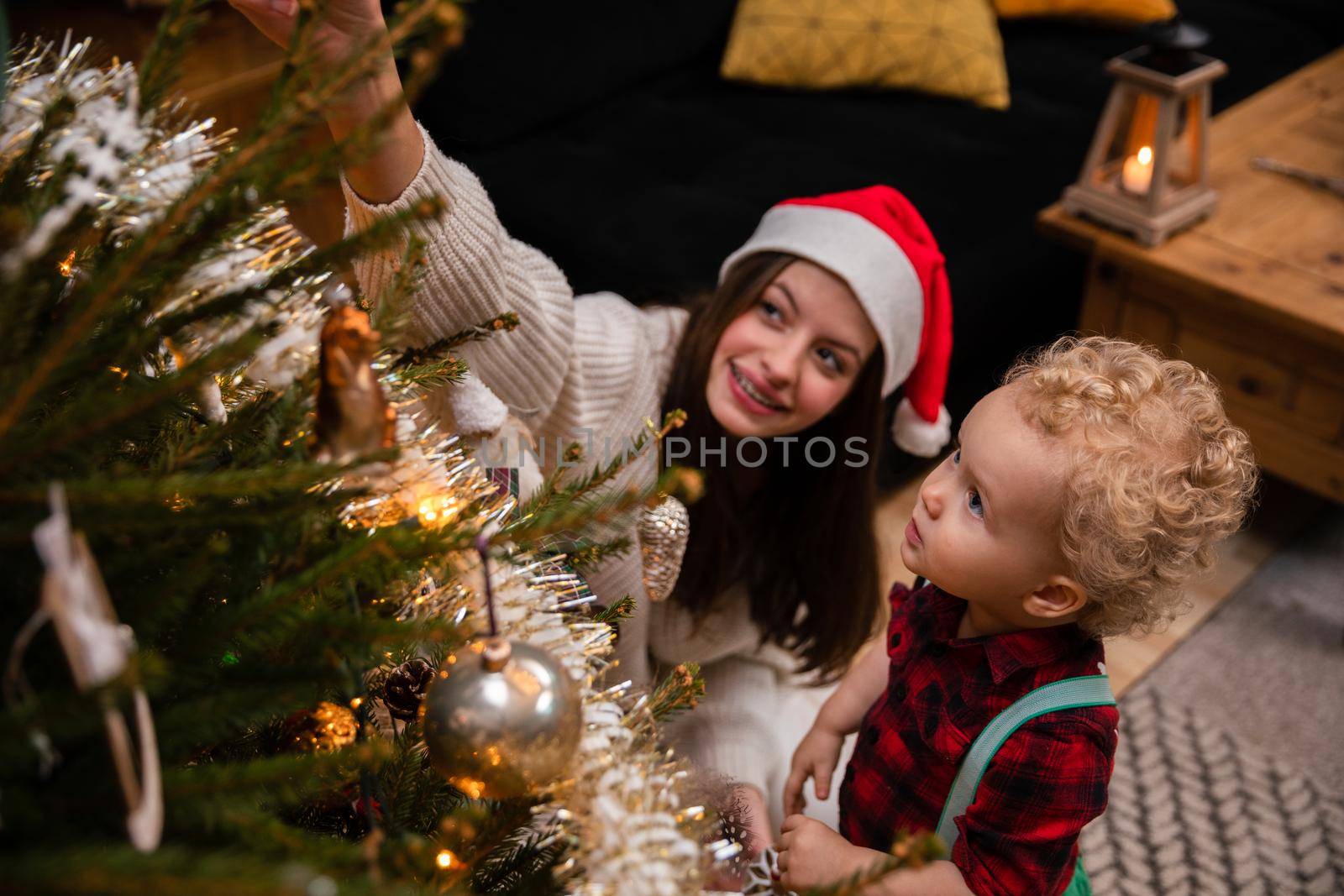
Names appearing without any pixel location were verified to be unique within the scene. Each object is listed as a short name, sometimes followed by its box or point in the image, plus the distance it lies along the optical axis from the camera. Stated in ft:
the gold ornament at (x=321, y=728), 2.11
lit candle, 6.30
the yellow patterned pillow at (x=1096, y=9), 8.84
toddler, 2.60
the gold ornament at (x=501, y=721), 1.61
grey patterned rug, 4.99
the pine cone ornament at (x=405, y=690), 2.18
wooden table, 5.83
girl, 3.92
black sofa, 6.63
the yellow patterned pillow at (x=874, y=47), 7.93
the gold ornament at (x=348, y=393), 1.54
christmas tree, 1.27
